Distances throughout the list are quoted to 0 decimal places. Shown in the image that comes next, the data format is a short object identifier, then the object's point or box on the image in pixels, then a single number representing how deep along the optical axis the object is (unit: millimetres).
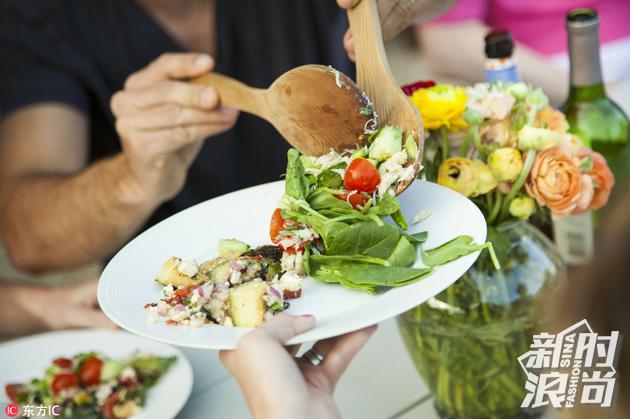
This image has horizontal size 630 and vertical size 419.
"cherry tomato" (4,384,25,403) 1265
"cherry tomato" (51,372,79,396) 1236
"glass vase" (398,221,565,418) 1019
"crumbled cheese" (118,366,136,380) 1215
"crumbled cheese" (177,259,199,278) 930
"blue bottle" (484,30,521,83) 1131
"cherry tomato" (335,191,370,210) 947
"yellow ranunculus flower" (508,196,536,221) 1000
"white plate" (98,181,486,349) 791
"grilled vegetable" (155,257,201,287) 923
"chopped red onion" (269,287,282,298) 878
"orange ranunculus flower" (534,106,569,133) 1028
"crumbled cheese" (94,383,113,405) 1209
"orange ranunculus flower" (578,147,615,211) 1026
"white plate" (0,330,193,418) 1311
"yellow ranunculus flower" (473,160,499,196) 979
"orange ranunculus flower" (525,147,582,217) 961
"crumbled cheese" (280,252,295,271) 927
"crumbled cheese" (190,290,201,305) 875
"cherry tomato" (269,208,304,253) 966
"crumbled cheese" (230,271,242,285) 922
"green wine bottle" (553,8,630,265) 1226
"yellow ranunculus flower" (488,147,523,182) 965
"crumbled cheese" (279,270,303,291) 894
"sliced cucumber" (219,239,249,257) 982
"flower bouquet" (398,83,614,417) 978
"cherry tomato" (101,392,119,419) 1172
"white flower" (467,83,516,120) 995
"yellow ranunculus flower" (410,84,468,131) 1003
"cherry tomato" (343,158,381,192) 949
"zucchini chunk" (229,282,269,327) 842
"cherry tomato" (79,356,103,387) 1249
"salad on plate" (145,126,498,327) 858
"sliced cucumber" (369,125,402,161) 966
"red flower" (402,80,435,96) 1075
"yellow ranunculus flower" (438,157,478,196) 976
